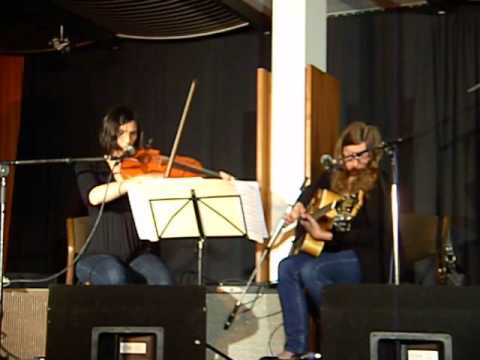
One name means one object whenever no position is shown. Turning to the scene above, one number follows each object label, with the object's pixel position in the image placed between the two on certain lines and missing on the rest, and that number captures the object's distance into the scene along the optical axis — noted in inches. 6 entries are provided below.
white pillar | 172.2
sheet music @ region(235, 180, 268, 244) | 135.1
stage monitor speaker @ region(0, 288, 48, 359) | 153.9
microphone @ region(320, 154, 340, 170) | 139.7
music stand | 135.5
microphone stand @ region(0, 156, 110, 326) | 138.5
